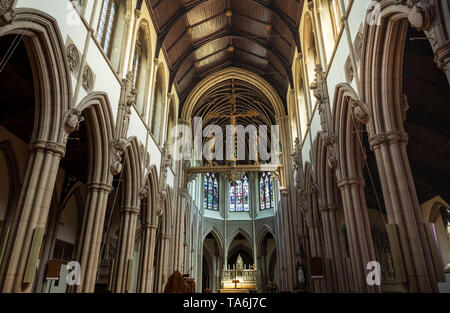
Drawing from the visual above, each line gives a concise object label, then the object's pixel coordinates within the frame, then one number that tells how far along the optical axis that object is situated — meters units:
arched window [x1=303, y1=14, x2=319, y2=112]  13.16
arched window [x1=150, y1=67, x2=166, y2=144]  15.19
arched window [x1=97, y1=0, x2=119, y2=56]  9.94
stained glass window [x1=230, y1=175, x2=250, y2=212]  30.67
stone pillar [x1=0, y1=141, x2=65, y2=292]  5.73
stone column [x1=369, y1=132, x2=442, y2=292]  5.49
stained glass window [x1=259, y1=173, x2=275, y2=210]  29.89
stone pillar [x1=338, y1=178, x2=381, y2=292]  8.05
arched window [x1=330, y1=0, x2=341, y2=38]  9.20
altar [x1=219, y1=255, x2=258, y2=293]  25.08
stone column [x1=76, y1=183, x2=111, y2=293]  8.25
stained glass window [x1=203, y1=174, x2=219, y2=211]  30.06
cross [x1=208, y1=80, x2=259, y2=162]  20.05
